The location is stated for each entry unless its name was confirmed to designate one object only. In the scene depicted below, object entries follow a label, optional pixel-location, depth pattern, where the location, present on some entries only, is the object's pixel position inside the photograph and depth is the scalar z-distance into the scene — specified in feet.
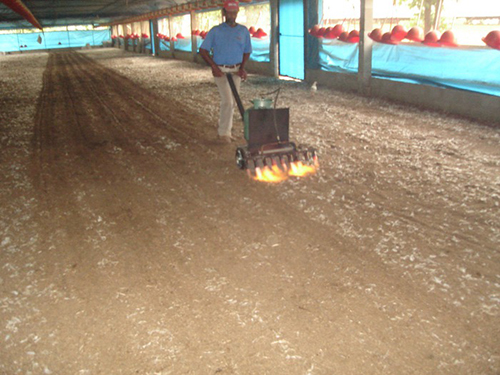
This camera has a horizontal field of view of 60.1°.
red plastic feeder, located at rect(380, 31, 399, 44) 30.48
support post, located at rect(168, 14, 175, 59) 94.21
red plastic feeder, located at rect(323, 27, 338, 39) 37.50
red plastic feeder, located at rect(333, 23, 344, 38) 37.06
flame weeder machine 16.14
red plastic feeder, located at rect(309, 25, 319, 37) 40.42
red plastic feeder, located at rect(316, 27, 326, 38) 39.12
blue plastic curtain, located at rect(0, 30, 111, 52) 153.79
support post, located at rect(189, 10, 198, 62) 79.46
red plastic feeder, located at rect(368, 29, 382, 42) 32.30
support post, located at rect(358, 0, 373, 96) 35.42
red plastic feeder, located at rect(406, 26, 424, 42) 28.63
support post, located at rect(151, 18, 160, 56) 105.09
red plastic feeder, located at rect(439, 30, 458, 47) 26.30
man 19.15
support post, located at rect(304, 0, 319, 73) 44.19
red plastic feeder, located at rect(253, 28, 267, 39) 53.16
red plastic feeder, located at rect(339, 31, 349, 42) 35.82
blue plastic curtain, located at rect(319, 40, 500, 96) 25.76
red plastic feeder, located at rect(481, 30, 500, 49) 22.17
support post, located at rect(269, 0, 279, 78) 51.75
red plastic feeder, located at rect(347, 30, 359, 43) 35.42
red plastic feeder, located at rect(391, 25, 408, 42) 29.60
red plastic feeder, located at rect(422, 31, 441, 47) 26.99
